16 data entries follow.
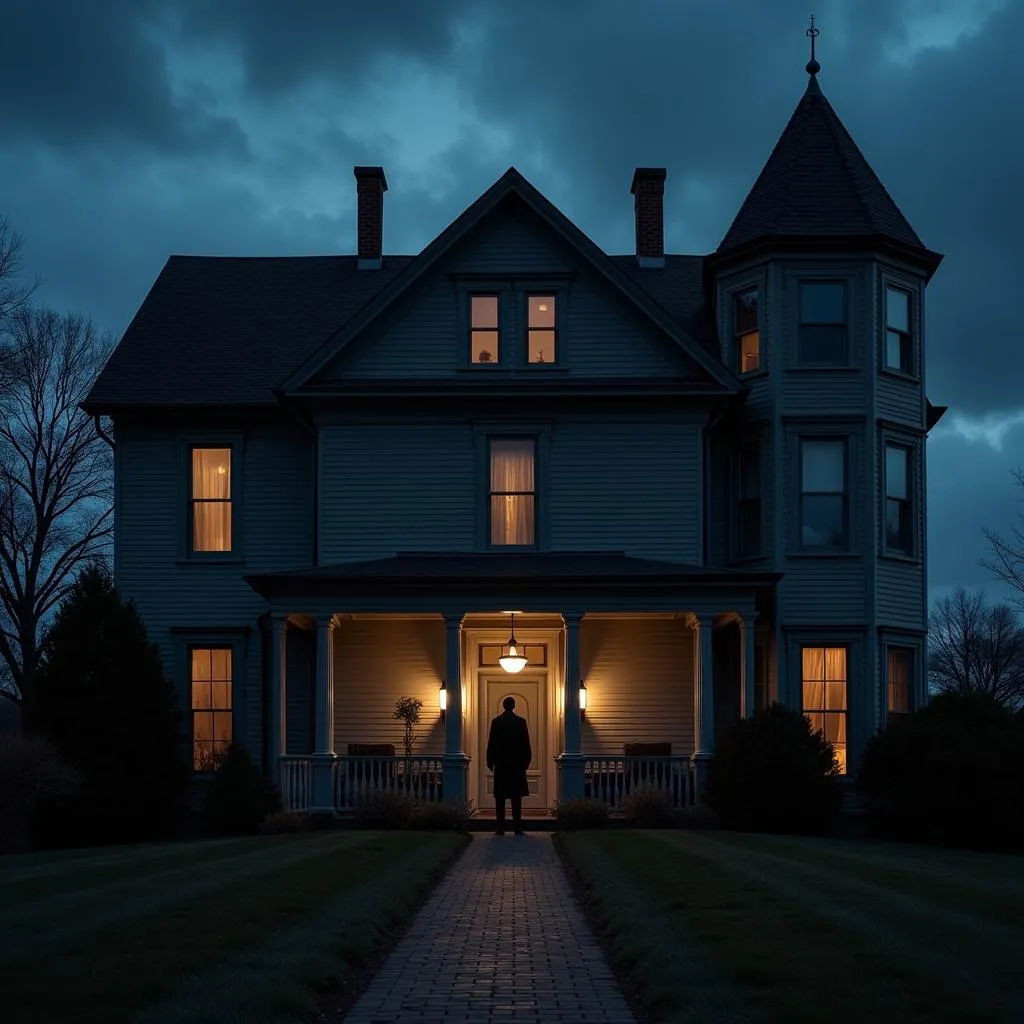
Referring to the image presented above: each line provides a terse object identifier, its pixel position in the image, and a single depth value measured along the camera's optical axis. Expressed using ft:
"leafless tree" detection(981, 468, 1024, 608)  116.47
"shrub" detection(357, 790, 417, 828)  79.25
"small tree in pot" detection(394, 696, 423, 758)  90.22
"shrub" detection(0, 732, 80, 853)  76.69
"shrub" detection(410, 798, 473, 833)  77.96
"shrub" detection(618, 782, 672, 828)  79.71
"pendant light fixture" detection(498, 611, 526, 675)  87.30
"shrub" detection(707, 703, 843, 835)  77.15
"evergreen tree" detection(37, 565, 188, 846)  83.30
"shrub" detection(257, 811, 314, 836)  79.25
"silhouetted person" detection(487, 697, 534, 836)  75.36
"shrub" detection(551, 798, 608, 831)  79.87
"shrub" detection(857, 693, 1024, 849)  75.00
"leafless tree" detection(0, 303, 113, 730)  136.36
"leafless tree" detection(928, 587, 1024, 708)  261.65
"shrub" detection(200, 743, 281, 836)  82.07
